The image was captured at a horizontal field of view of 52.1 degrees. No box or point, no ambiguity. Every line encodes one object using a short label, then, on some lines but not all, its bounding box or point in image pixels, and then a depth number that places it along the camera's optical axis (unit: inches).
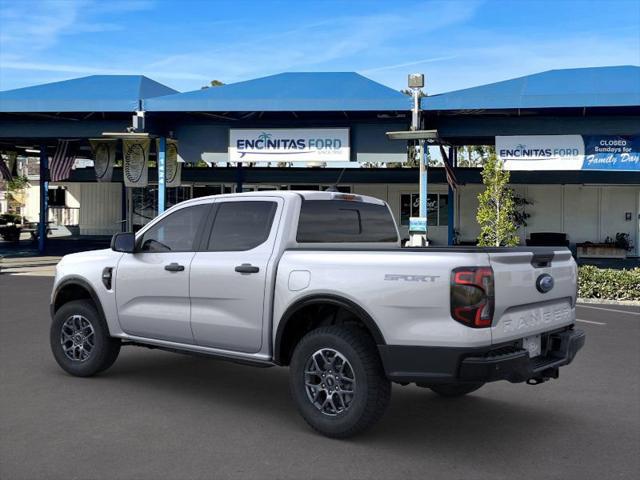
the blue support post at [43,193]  1039.0
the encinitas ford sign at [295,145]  815.9
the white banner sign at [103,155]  975.6
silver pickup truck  175.8
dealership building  761.6
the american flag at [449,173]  850.8
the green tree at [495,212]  644.1
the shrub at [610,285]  559.2
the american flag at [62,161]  1014.4
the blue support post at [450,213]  941.2
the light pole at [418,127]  709.3
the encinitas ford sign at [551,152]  786.8
